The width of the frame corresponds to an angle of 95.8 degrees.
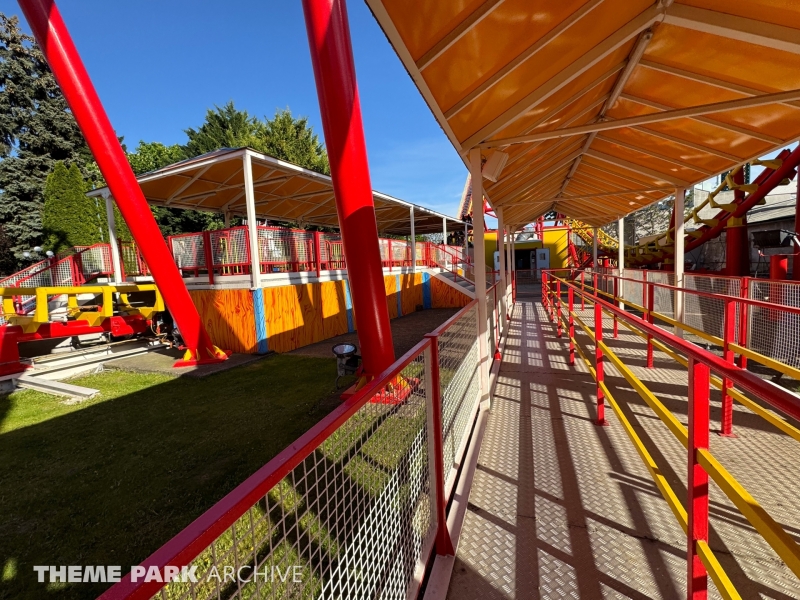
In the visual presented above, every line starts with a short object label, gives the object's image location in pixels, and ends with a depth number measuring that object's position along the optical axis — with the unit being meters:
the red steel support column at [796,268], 7.55
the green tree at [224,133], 30.48
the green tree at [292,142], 29.97
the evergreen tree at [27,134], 23.84
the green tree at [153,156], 30.98
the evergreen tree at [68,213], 20.56
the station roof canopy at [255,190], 9.23
